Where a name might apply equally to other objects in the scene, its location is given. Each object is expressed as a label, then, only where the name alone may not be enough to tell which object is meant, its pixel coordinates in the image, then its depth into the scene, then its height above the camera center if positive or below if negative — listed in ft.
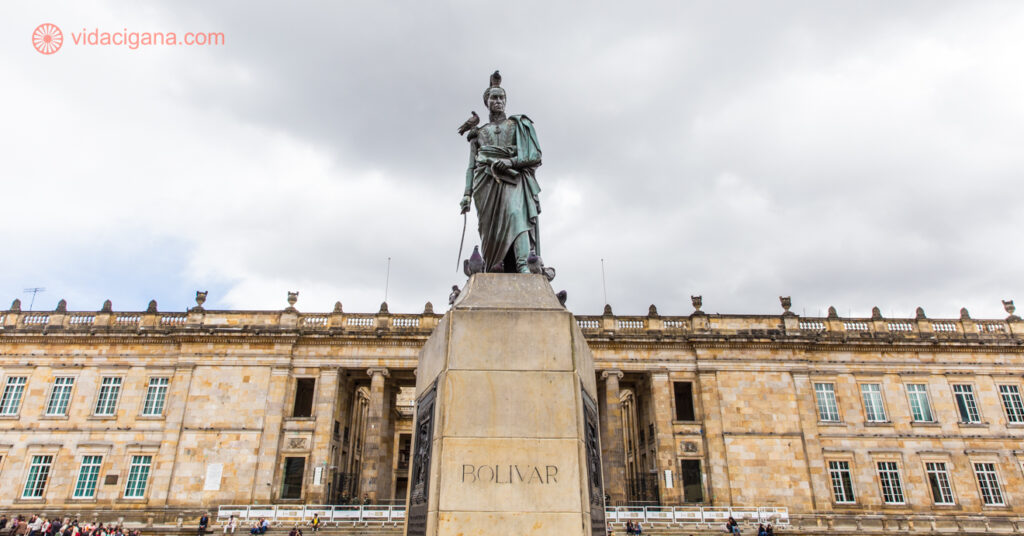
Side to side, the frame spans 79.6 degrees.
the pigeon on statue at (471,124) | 23.26 +13.37
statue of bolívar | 21.11 +10.64
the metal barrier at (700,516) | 80.12 -1.87
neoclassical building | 98.73 +14.61
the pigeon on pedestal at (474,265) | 20.47 +7.38
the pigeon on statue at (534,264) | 19.90 +7.19
